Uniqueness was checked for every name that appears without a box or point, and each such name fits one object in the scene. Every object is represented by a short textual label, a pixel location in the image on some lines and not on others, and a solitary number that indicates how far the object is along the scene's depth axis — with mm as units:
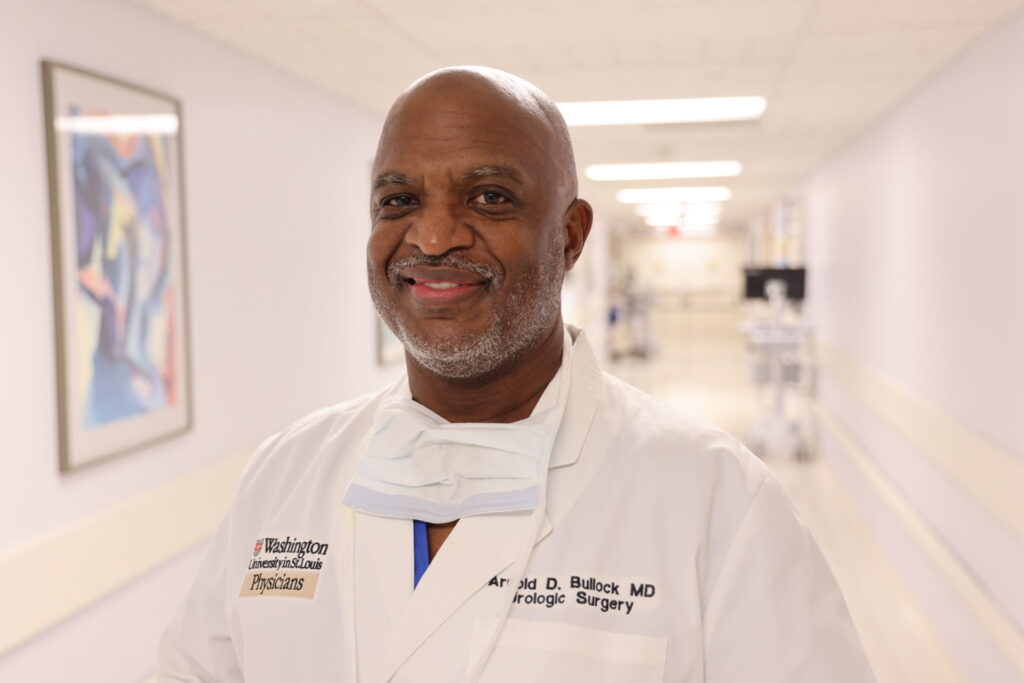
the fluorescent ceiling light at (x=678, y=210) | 13656
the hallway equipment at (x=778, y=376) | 7840
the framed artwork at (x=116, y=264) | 2729
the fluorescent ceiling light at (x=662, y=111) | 5066
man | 1159
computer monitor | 8578
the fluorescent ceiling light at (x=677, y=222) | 17156
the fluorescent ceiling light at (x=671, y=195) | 10930
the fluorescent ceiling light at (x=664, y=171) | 8242
